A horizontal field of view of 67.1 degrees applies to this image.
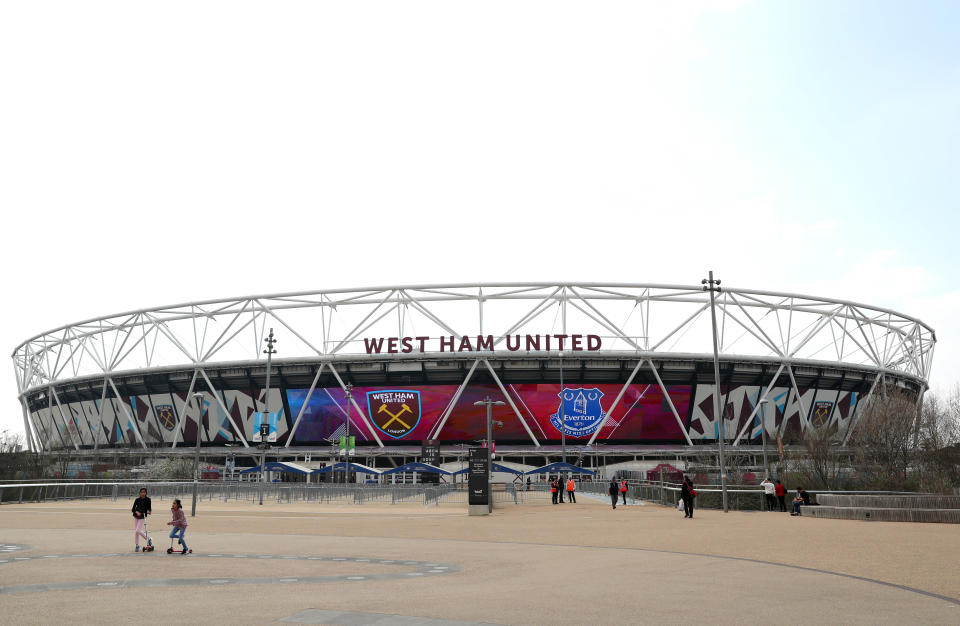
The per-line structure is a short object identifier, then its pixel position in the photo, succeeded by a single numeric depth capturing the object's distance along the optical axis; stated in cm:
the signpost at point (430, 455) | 6506
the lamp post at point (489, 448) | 3441
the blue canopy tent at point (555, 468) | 5231
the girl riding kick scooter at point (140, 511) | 1755
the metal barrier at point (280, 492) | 4494
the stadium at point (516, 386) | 6938
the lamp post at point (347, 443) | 5422
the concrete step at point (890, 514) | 2419
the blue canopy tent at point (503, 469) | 5328
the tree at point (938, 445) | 3597
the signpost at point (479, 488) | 3334
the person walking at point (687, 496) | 2850
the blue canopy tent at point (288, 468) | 5490
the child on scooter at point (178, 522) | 1733
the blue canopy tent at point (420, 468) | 5359
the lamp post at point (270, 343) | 5243
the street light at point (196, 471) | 3167
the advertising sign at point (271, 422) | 7244
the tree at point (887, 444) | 3791
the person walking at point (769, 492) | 3300
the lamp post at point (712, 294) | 3772
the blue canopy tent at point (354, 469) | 5550
